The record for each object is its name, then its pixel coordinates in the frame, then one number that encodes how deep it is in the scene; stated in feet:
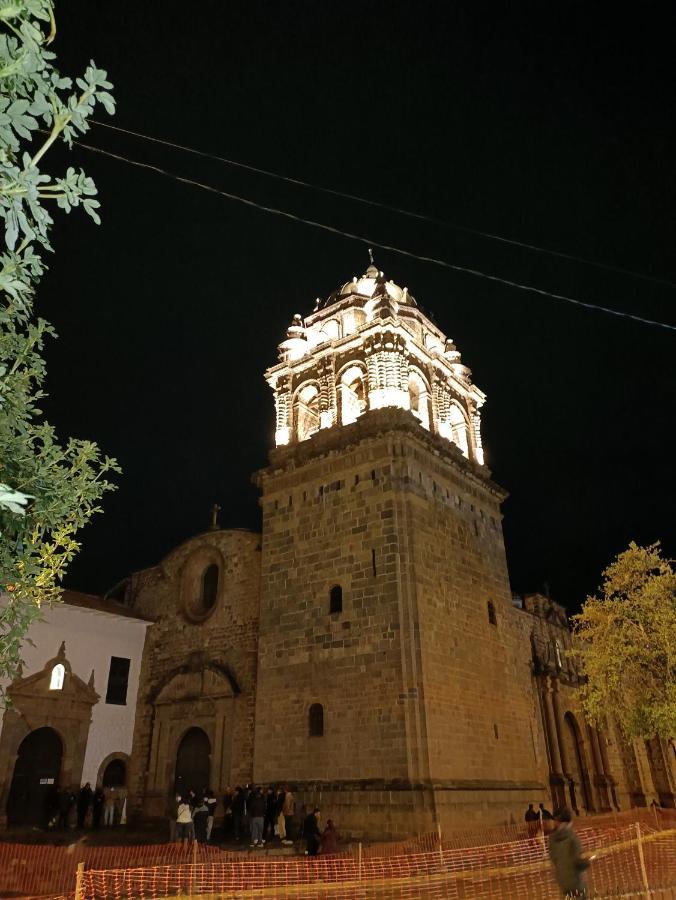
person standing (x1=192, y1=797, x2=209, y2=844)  45.83
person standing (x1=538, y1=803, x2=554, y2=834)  47.67
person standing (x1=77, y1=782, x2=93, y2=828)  58.29
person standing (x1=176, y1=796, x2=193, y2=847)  42.24
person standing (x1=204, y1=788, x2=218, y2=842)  47.09
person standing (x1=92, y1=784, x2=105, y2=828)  58.85
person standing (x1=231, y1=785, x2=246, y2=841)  48.13
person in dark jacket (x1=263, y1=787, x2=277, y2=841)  48.83
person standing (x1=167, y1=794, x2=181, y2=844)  44.76
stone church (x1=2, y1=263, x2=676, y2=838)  49.90
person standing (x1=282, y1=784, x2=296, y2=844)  48.26
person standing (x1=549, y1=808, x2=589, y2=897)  20.77
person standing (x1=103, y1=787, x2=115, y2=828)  61.11
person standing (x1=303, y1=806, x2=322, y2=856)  39.63
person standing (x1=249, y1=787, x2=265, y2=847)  44.09
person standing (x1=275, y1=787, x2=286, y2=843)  47.19
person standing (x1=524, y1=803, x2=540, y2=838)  48.32
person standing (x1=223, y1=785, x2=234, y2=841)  49.73
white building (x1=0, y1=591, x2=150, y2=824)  59.93
